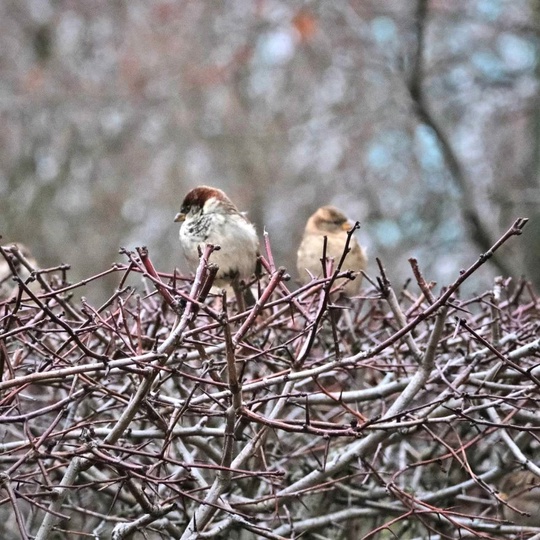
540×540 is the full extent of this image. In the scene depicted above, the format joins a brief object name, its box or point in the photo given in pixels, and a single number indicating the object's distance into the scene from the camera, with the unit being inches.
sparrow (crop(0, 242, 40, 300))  376.2
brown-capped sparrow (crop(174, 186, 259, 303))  323.0
